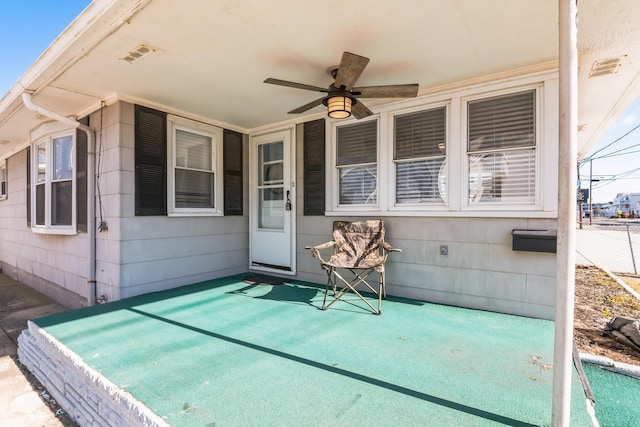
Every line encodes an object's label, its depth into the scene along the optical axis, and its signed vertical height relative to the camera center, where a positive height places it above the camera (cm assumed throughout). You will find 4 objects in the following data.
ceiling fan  245 +104
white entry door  457 +12
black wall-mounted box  275 -26
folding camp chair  338 -40
